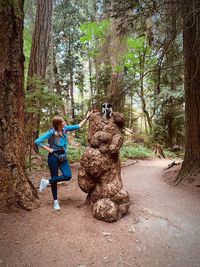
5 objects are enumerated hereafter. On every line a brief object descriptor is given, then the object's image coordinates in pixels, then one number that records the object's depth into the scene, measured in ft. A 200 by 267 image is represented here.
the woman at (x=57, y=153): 15.58
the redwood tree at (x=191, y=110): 22.58
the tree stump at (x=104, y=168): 14.62
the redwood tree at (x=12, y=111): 13.42
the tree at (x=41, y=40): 30.14
